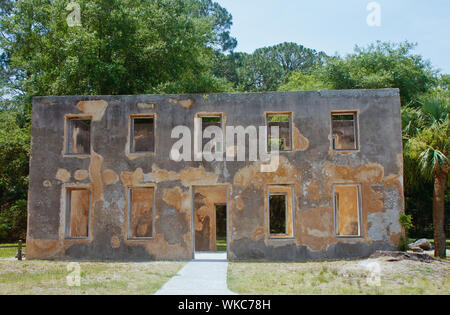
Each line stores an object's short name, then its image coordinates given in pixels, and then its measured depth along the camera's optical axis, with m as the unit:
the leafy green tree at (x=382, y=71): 28.06
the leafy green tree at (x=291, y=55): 42.19
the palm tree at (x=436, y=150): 15.68
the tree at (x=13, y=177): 26.75
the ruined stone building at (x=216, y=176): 15.59
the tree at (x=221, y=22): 41.53
